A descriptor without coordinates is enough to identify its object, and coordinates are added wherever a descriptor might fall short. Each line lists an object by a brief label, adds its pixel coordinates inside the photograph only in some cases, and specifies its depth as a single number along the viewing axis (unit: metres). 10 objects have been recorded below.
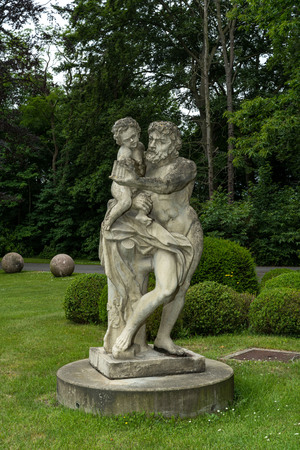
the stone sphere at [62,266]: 19.30
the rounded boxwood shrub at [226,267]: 10.62
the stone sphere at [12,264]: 21.67
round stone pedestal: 4.47
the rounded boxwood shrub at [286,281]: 9.59
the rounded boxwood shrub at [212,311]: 8.55
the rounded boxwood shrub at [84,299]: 9.88
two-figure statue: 5.04
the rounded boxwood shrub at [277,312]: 8.10
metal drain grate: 6.80
